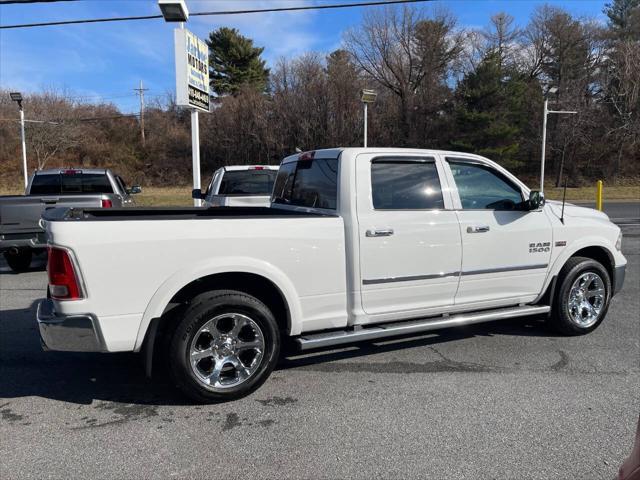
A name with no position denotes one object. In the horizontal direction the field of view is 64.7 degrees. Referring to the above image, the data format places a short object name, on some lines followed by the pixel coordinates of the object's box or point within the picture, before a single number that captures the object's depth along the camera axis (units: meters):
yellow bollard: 16.95
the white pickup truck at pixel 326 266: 3.48
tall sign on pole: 10.75
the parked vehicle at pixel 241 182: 9.52
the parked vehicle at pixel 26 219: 8.48
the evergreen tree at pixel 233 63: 50.00
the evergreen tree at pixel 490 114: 41.50
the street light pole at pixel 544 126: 27.22
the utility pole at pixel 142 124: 52.01
